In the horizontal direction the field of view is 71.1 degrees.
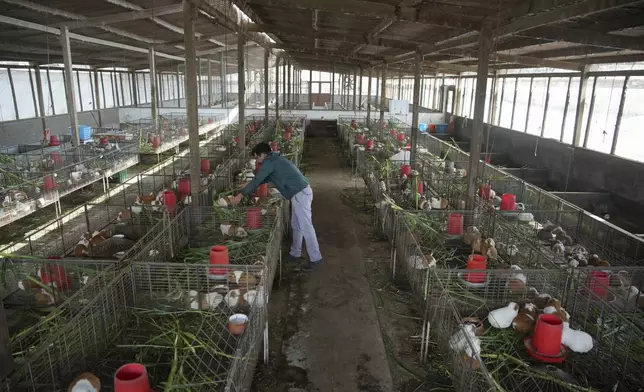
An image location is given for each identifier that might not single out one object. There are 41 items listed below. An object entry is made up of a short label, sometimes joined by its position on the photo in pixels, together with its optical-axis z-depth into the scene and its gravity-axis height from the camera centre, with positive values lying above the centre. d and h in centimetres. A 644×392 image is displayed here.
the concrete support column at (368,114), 2100 -122
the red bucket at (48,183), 924 -199
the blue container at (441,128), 2359 -198
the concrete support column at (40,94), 1831 -39
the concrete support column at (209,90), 2441 -20
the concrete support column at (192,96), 716 -16
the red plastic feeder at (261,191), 816 -185
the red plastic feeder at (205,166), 1053 -184
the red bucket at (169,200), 724 -180
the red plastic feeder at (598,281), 479 -200
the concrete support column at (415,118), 1243 -80
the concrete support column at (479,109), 712 -32
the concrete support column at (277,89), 2038 -10
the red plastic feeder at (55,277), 473 -198
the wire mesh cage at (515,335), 368 -218
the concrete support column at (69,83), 1187 +4
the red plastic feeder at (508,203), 784 -191
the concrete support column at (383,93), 1806 -18
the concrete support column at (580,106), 1230 -41
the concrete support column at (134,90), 2892 -31
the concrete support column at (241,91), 1178 -11
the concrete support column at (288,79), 2519 +43
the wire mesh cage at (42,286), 447 -207
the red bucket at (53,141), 1549 -190
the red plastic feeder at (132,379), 303 -196
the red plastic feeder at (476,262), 521 -195
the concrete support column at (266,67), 1667 +74
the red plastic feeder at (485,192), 855 -190
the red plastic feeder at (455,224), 693 -201
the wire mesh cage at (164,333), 347 -216
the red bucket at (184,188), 836 -186
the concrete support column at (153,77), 1809 +34
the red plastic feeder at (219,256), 493 -180
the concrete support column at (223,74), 2294 +64
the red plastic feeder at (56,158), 1180 -189
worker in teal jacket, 706 -158
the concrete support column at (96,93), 2405 -42
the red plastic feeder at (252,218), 675 -192
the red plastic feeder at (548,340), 386 -210
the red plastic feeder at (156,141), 1506 -183
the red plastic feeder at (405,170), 1028 -182
